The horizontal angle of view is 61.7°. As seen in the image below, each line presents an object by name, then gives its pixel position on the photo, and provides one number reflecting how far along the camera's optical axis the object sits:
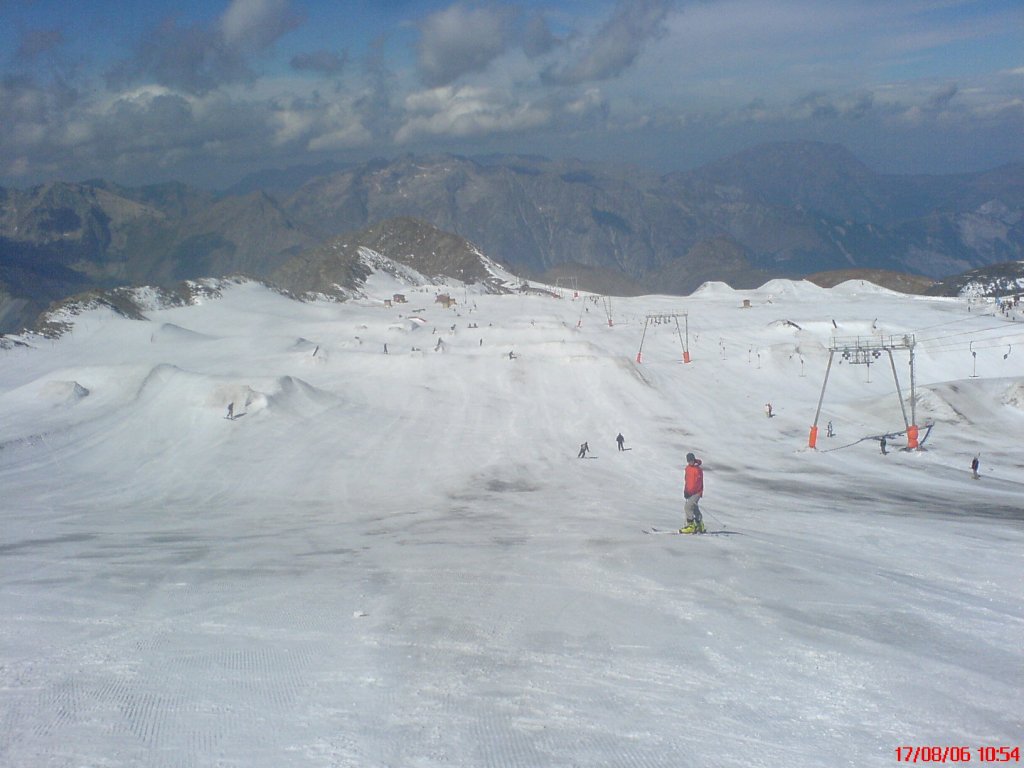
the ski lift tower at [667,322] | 69.05
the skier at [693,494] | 17.48
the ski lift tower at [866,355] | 42.53
